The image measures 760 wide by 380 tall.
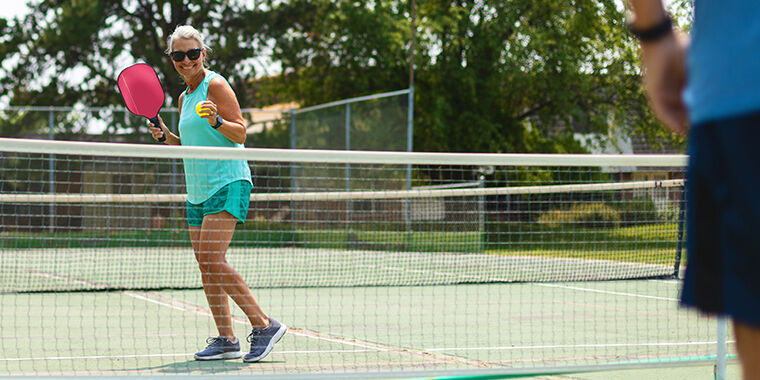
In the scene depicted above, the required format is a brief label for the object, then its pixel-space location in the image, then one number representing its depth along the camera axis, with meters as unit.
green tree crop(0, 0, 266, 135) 29.20
